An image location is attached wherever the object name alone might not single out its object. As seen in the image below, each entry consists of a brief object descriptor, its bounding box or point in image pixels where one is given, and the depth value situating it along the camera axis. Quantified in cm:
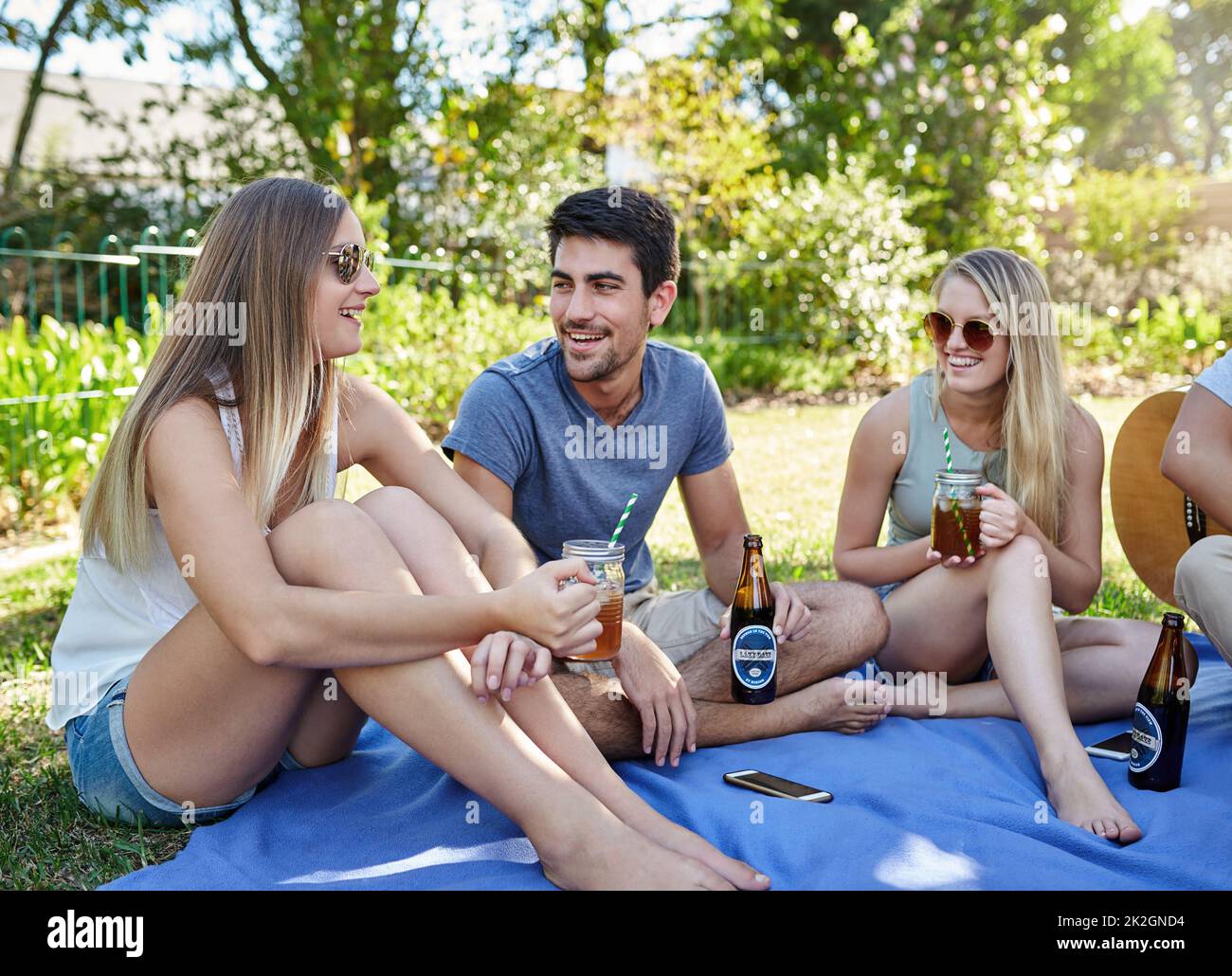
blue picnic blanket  244
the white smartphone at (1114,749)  313
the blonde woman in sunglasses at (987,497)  326
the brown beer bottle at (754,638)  307
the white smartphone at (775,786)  284
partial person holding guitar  304
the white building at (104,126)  1238
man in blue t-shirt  323
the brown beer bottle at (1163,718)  286
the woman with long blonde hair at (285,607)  232
